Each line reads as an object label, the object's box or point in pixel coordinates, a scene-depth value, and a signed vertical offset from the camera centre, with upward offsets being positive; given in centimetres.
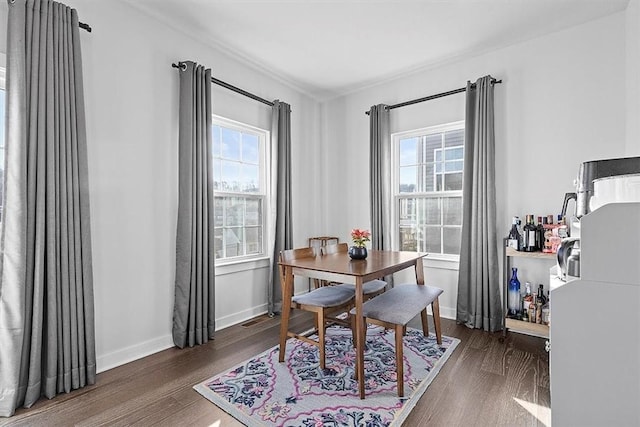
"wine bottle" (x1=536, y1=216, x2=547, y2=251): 274 -22
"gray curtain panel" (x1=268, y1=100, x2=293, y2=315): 363 +18
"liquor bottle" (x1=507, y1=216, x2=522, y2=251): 283 -24
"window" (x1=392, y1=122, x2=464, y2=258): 352 +24
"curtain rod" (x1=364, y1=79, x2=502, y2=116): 326 +117
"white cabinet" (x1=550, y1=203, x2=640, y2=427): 109 -41
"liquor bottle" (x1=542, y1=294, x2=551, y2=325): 265 -85
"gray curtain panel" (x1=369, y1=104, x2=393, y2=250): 381 +35
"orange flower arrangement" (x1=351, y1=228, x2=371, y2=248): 264 -22
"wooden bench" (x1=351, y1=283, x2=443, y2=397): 202 -65
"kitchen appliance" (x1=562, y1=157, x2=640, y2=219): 127 +11
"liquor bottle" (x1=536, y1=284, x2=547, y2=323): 270 -77
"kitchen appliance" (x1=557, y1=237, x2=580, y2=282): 129 -20
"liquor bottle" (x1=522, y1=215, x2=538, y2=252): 274 -24
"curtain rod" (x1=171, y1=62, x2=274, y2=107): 279 +117
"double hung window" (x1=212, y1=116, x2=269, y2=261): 330 +22
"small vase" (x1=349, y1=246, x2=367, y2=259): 262 -34
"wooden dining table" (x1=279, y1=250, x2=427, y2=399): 203 -41
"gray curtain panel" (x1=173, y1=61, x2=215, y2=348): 276 -4
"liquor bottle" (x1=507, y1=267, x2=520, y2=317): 289 -77
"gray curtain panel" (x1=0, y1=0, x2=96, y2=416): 188 -4
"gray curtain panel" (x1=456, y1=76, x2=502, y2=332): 306 -5
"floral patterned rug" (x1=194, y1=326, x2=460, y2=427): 182 -112
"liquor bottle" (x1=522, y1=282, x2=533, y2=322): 279 -78
